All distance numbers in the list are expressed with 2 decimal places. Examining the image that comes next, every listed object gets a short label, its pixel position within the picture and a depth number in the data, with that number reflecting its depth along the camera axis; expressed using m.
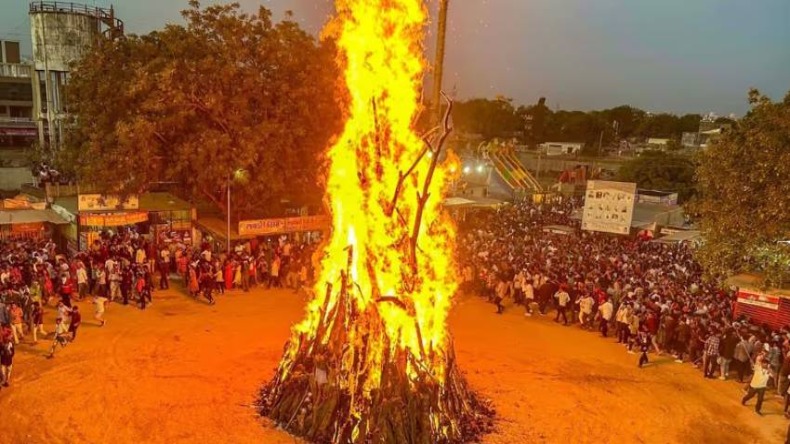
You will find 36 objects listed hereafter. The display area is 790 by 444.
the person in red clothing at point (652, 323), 16.91
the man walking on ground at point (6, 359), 12.01
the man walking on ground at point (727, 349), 14.98
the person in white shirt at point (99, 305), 16.33
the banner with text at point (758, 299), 17.78
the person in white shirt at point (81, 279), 18.48
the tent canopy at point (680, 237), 29.61
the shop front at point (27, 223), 23.25
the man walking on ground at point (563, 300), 19.32
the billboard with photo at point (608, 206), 28.09
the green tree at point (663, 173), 47.92
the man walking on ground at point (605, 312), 18.12
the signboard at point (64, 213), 23.67
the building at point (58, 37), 34.91
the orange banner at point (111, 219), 22.91
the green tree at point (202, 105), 22.06
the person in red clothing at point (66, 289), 16.56
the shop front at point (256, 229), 24.17
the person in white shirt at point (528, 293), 20.12
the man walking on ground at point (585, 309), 18.78
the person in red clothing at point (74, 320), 14.52
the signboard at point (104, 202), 23.00
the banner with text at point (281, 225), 23.97
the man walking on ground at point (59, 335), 14.11
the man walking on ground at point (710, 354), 15.24
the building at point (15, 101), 51.06
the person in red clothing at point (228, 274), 21.34
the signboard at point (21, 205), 23.75
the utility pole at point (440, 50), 12.07
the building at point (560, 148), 76.94
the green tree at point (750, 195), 15.16
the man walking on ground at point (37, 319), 14.72
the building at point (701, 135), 72.25
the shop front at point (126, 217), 23.16
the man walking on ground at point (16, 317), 14.13
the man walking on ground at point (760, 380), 12.99
